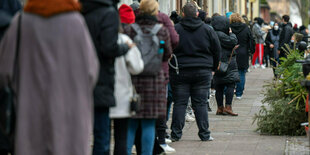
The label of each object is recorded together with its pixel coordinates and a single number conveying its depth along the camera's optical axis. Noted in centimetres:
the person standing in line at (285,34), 3187
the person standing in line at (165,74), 1273
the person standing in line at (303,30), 4655
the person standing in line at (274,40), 3790
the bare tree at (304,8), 10826
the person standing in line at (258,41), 4129
